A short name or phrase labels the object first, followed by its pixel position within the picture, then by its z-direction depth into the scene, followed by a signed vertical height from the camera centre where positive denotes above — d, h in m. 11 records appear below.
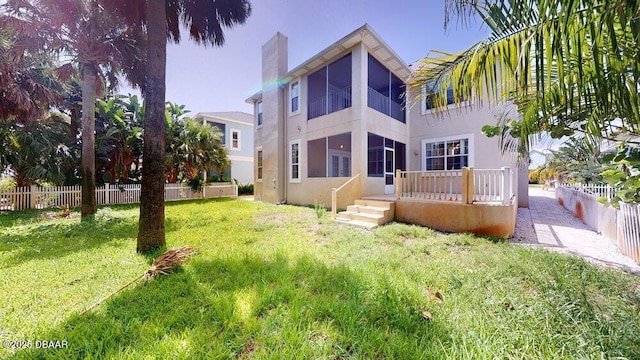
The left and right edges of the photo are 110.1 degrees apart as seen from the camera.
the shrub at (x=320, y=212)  8.19 -1.26
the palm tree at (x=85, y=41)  6.99 +4.86
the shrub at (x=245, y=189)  20.06 -0.93
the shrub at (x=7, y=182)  12.13 -0.11
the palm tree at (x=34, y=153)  10.12 +1.28
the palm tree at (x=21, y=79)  6.90 +3.53
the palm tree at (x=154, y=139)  4.66 +0.85
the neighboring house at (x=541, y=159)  19.95 +1.81
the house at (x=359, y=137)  8.20 +1.98
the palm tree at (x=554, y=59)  1.86 +1.22
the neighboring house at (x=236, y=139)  20.80 +3.92
